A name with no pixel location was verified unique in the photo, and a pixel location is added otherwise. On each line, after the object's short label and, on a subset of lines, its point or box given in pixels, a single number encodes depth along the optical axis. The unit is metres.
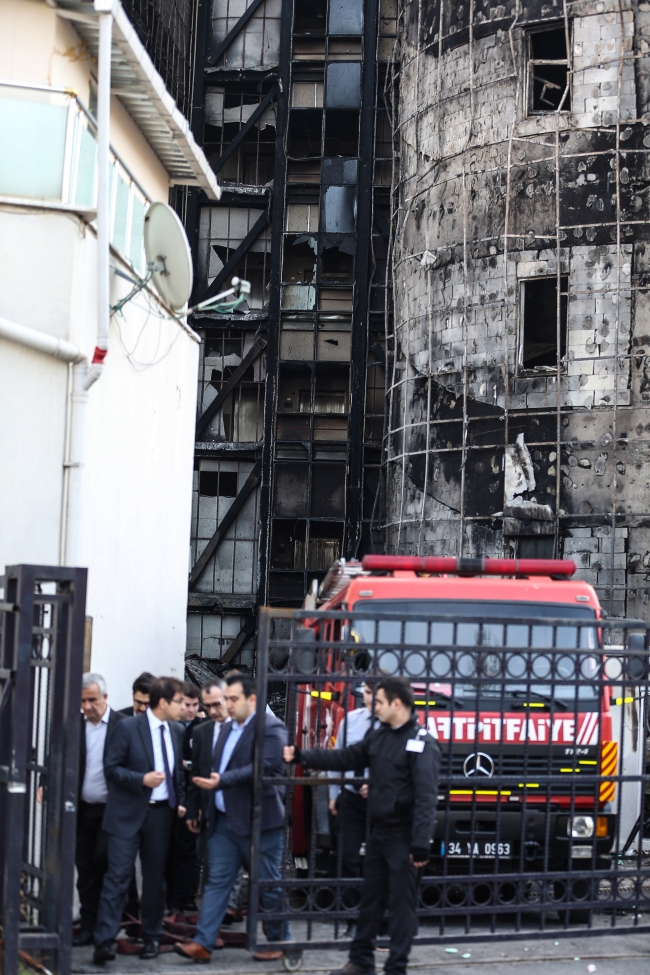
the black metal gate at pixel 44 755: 6.85
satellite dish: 11.89
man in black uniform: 7.07
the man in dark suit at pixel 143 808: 7.84
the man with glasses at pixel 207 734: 8.21
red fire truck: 8.16
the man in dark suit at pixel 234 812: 7.79
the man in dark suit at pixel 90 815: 8.27
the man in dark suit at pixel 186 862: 8.91
